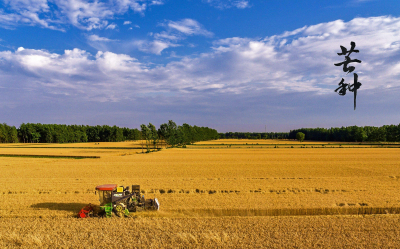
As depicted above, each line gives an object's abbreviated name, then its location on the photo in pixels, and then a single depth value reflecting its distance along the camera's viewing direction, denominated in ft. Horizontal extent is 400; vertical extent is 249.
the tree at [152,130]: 334.11
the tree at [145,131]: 329.52
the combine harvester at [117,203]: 50.03
